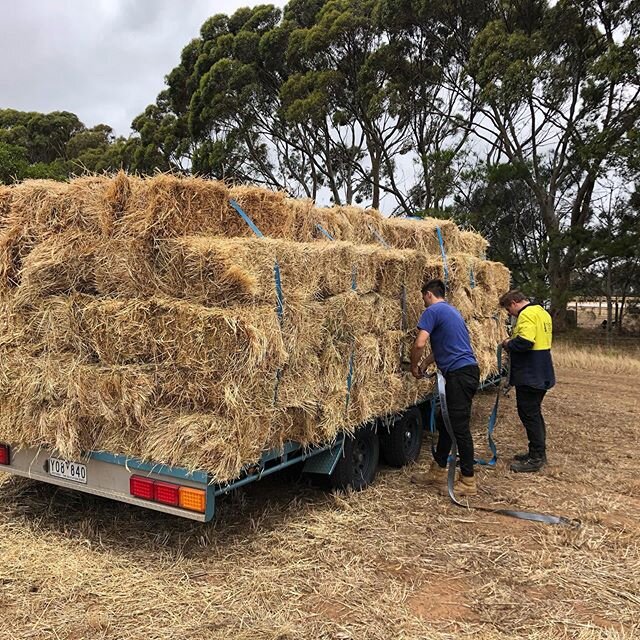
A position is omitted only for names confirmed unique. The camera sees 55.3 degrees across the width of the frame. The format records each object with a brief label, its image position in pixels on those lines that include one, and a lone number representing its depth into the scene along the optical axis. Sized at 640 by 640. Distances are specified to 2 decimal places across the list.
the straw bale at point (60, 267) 4.39
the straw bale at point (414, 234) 7.35
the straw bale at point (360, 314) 4.96
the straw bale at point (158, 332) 3.86
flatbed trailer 3.88
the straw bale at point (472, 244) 8.74
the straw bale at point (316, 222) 5.80
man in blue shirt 5.80
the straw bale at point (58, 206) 4.42
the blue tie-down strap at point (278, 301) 4.21
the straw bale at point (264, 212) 4.89
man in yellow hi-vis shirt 6.68
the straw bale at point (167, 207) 4.10
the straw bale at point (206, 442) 3.81
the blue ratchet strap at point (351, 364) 5.11
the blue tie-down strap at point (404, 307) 6.19
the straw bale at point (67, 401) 4.11
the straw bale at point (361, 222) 6.77
